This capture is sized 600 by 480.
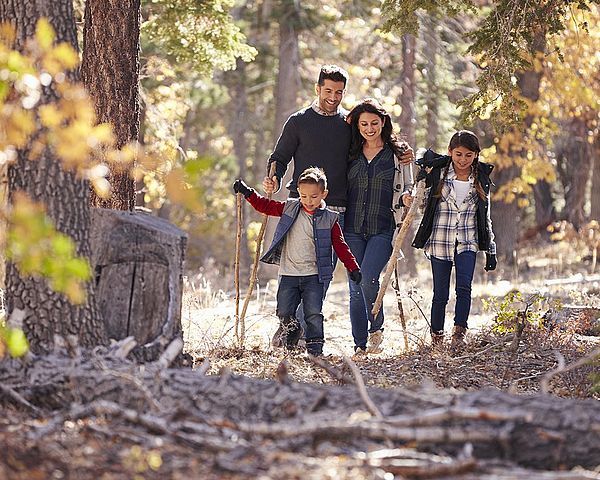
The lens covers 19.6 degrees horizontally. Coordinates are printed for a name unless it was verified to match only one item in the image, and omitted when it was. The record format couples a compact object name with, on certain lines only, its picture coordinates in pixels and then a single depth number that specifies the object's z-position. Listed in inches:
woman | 535.6
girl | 539.3
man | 539.0
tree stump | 360.8
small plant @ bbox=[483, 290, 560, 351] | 528.2
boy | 503.5
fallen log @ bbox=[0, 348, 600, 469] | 271.8
